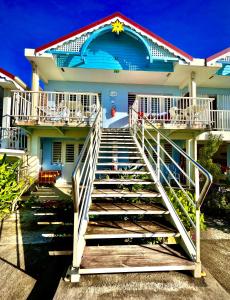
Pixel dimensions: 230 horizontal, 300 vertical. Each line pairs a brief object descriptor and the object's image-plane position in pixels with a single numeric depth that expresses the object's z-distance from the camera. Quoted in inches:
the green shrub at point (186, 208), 164.2
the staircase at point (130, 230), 99.0
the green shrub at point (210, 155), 302.8
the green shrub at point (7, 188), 236.7
